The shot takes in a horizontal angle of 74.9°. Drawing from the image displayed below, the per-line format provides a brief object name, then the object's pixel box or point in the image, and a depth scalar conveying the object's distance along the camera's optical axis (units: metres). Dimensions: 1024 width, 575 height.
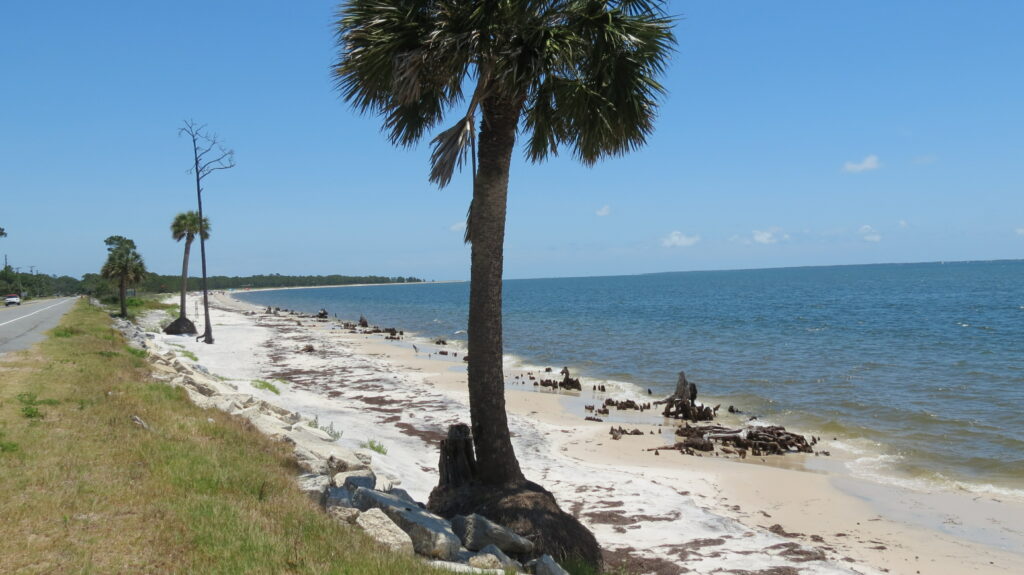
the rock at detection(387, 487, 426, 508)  8.24
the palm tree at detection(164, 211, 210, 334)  41.31
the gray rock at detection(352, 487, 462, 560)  6.20
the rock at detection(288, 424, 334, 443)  10.68
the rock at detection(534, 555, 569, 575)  6.10
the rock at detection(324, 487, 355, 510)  6.84
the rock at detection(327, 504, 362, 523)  6.17
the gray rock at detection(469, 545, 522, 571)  6.08
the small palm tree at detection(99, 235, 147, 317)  47.00
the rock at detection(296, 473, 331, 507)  6.95
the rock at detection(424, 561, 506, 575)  5.36
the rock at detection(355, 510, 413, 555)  5.74
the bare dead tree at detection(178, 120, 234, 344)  30.56
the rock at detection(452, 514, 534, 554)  6.69
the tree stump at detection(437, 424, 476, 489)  8.37
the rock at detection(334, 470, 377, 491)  7.69
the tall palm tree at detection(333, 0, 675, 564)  7.52
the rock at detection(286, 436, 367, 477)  8.71
